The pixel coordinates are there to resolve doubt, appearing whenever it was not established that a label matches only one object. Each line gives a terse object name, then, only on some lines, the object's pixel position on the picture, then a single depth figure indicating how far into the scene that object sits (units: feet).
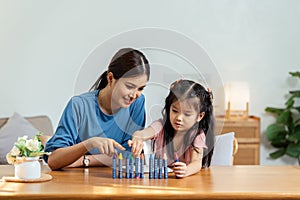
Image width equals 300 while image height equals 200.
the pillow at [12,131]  12.23
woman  6.65
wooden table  5.63
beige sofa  13.68
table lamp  15.02
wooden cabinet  14.70
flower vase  6.32
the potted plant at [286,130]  15.21
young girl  6.58
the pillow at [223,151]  8.92
